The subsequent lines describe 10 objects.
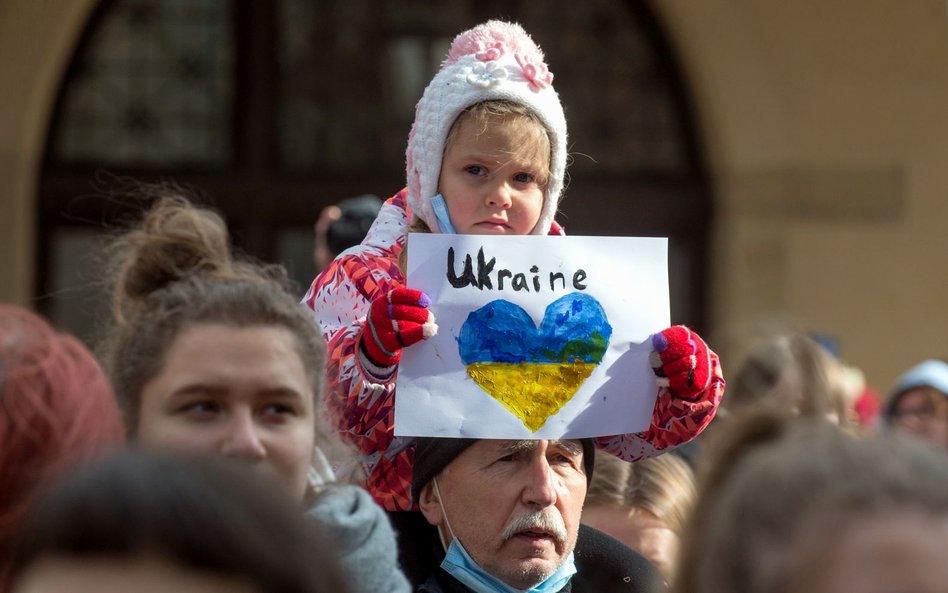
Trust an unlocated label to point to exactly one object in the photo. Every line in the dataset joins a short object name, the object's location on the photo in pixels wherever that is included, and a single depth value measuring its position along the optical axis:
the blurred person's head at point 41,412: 3.02
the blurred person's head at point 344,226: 8.77
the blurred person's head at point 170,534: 2.31
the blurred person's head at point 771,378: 7.30
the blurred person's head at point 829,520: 2.61
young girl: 5.10
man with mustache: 5.12
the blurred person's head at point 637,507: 6.61
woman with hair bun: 4.25
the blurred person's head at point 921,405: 10.06
